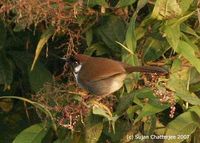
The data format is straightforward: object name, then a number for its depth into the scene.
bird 4.68
